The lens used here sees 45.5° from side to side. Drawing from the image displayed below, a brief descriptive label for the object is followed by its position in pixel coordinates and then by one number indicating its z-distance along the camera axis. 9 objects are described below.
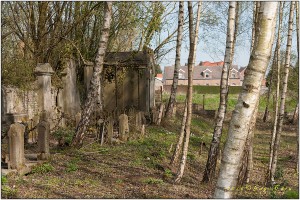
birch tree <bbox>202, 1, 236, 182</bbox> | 8.52
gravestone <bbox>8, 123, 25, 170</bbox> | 7.24
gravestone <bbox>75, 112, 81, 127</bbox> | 12.75
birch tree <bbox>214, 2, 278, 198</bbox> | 4.14
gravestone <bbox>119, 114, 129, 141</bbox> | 11.99
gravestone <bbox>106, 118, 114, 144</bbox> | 11.38
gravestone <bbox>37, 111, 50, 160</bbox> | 8.45
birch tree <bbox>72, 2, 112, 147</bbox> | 9.59
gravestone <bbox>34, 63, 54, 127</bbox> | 12.87
